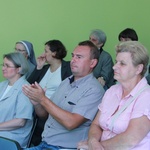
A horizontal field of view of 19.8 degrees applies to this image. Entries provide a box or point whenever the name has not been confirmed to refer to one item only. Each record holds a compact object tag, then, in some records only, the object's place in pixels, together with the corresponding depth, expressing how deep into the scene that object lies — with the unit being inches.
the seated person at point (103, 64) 190.7
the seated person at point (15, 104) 127.8
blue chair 96.0
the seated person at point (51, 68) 168.6
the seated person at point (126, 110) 95.3
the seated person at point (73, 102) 109.9
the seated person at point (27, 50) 197.0
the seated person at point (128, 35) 192.1
